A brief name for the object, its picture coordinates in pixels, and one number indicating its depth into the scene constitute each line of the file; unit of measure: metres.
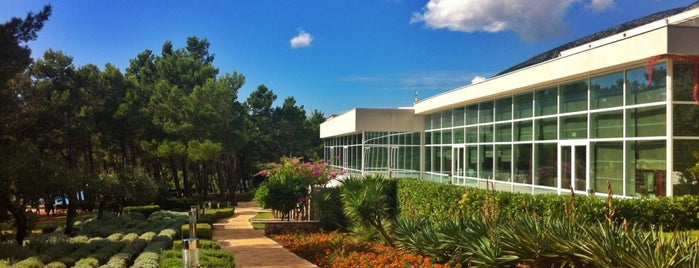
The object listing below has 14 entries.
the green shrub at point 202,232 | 14.90
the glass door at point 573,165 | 15.34
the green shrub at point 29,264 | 9.96
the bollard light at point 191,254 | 3.86
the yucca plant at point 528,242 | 7.91
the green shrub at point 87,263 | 10.18
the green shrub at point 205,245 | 11.99
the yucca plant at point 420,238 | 10.87
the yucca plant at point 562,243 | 7.50
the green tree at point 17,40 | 17.36
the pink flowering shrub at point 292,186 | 22.56
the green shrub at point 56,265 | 10.13
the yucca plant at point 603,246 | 6.63
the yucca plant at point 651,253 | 6.01
